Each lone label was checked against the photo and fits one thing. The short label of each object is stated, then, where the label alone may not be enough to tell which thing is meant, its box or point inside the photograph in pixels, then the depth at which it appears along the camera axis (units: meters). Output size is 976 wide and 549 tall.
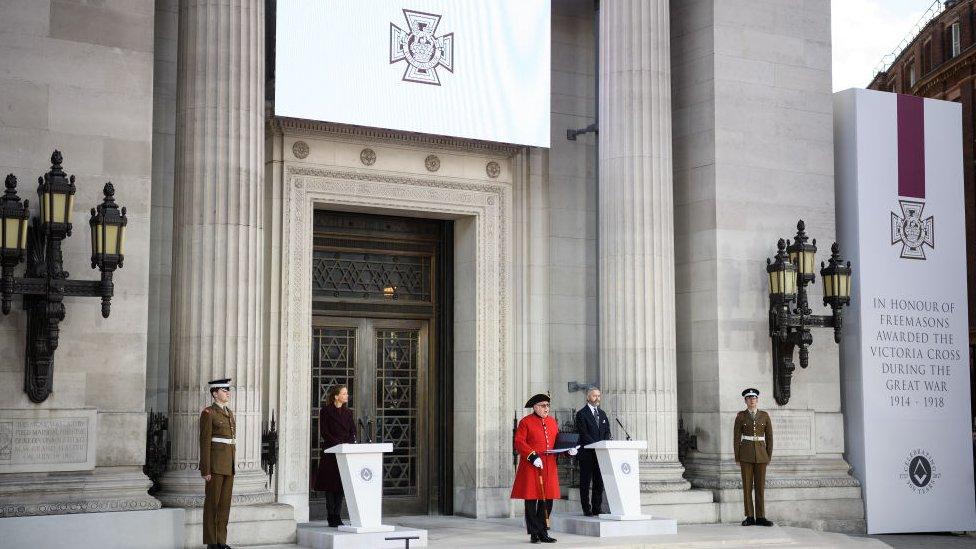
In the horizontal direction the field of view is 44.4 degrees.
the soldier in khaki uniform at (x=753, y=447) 17.11
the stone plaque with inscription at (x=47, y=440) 12.90
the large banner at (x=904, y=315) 19.03
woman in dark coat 15.04
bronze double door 18.30
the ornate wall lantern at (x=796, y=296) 17.98
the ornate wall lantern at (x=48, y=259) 12.77
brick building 44.38
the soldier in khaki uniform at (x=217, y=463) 13.30
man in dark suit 16.50
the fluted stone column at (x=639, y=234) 17.38
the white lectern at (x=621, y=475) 15.46
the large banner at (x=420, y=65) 16.19
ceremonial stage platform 14.85
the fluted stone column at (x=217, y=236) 14.44
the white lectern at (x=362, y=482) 13.95
